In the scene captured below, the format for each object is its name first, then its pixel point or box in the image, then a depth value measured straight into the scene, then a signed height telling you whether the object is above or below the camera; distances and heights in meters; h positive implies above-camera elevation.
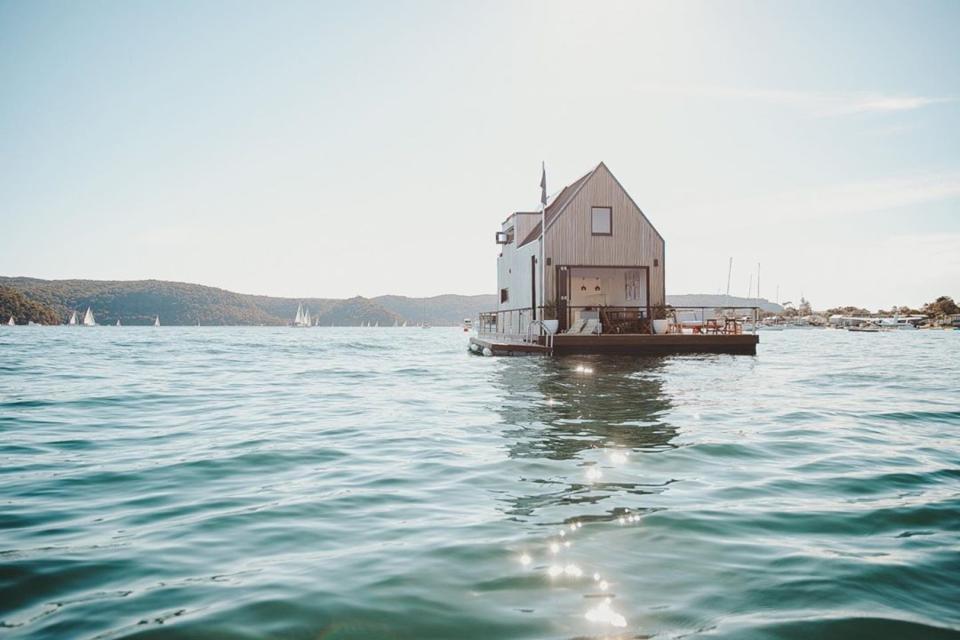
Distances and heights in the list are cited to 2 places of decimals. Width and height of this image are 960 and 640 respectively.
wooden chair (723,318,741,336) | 27.16 -0.05
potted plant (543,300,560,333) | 27.00 +0.52
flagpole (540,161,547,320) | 27.37 +3.26
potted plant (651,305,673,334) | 25.72 +0.26
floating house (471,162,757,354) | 25.86 +2.13
